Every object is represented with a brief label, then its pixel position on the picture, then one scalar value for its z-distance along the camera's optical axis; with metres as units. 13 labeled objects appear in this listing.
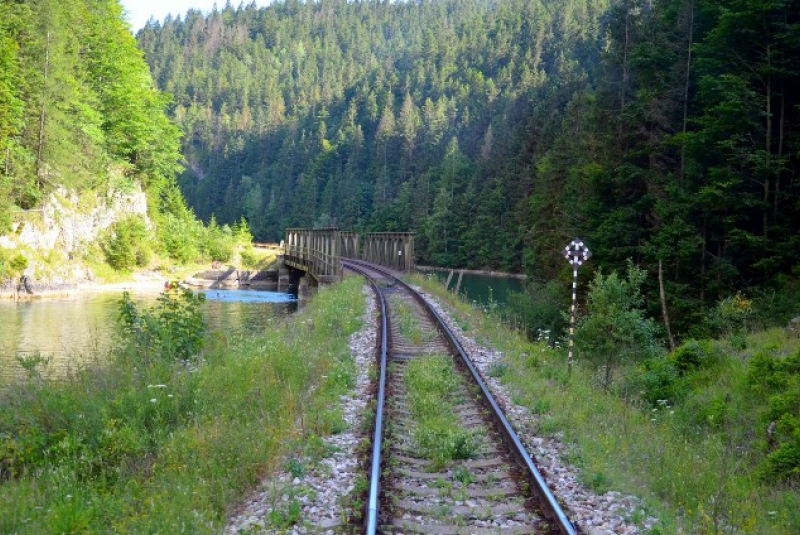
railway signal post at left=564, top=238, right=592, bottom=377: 13.21
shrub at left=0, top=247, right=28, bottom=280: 34.91
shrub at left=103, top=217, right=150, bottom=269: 45.06
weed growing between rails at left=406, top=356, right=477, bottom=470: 7.32
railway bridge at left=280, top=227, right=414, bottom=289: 35.97
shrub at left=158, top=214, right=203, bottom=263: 54.19
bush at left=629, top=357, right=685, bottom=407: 12.10
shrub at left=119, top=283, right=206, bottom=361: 11.24
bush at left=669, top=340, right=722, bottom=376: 13.05
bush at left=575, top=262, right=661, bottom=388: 14.01
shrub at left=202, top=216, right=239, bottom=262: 60.72
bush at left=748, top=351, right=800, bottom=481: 7.44
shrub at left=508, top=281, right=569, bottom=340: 26.16
